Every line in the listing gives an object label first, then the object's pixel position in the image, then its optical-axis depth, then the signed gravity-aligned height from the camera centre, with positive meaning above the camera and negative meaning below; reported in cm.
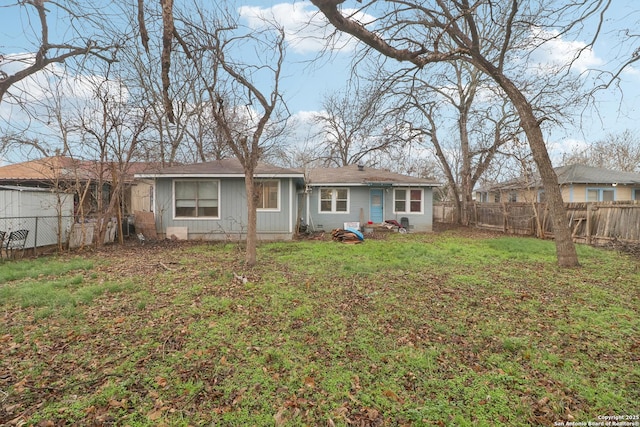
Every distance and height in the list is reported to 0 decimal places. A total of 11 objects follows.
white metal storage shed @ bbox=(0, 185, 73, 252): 852 -13
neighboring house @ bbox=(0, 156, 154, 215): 938 +132
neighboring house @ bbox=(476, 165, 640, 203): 1705 +148
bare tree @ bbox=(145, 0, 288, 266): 576 +298
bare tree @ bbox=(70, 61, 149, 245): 939 +235
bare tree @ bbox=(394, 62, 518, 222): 1736 +499
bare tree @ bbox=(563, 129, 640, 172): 2527 +497
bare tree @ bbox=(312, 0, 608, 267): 633 +342
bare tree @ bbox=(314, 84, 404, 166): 1909 +588
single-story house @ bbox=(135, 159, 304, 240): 1153 +13
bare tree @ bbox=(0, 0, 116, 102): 367 +235
